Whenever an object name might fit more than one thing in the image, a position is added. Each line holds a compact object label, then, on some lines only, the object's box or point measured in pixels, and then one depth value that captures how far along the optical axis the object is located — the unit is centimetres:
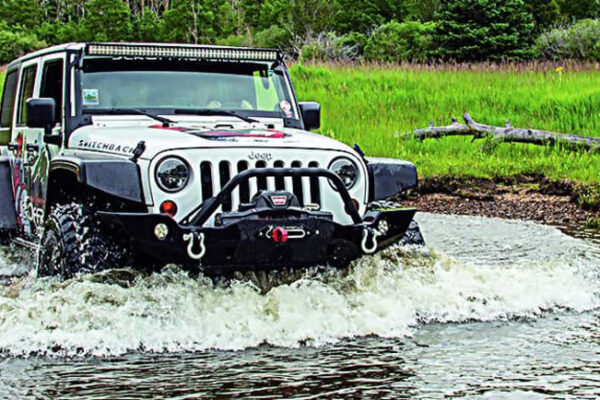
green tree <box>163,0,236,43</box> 6291
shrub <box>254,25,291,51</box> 5459
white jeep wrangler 597
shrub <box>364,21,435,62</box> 4344
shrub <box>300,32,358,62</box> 4094
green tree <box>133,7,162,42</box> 6506
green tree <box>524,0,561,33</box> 4724
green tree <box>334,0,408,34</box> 5594
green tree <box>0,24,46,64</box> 5469
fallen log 1495
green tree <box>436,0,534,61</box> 3638
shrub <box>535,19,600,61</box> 3657
